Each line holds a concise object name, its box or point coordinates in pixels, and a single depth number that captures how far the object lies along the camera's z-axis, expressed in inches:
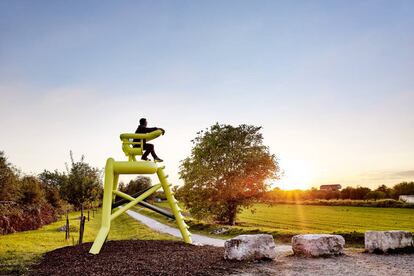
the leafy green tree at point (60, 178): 963.3
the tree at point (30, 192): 1588.5
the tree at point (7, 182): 1215.6
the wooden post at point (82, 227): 695.0
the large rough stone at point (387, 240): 504.1
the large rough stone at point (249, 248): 448.5
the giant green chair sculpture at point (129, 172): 470.3
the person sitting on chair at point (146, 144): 524.4
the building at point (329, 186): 5893.7
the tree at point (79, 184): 932.0
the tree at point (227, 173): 1403.8
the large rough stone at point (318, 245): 477.4
